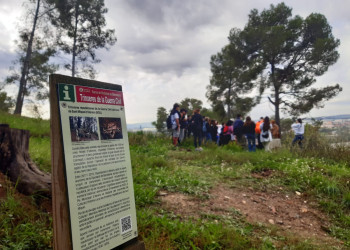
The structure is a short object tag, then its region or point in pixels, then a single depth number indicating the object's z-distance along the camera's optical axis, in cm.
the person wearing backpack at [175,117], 907
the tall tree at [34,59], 1423
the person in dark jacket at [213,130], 1283
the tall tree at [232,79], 2208
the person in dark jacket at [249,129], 970
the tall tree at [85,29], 1647
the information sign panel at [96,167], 147
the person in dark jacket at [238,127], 1009
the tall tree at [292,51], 1889
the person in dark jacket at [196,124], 977
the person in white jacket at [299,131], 938
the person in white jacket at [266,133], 945
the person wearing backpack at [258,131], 995
